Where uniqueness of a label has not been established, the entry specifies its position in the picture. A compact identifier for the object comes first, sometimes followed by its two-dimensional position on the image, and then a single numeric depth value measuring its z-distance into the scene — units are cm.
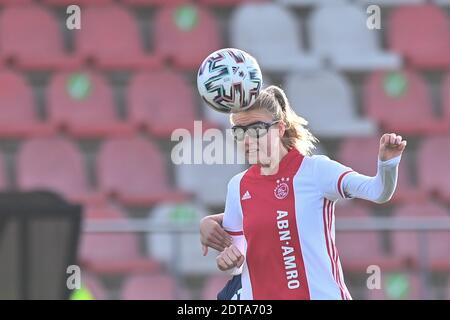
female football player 929
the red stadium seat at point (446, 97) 1992
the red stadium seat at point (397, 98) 1980
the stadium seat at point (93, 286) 1611
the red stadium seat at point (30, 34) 1989
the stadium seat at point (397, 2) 2105
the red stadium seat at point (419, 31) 2061
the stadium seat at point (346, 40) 2008
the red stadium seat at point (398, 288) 1584
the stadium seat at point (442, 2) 2119
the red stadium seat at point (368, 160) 1855
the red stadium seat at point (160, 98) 1945
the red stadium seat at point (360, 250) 1620
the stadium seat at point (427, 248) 1553
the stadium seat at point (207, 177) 1830
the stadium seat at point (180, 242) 1545
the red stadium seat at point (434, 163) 1894
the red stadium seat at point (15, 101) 1920
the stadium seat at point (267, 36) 2006
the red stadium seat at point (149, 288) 1552
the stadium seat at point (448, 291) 1650
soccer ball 952
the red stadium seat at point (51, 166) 1847
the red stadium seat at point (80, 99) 1930
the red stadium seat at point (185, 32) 2022
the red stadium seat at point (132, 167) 1862
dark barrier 1209
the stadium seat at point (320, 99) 1945
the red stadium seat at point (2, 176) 1833
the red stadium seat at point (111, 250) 1598
